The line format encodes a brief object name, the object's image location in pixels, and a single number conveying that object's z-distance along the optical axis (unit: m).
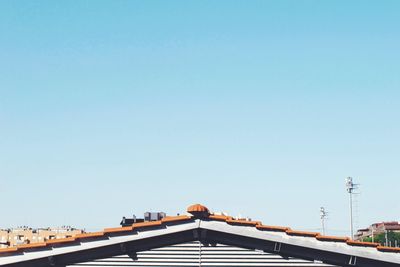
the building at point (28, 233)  138.62
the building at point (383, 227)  165.48
